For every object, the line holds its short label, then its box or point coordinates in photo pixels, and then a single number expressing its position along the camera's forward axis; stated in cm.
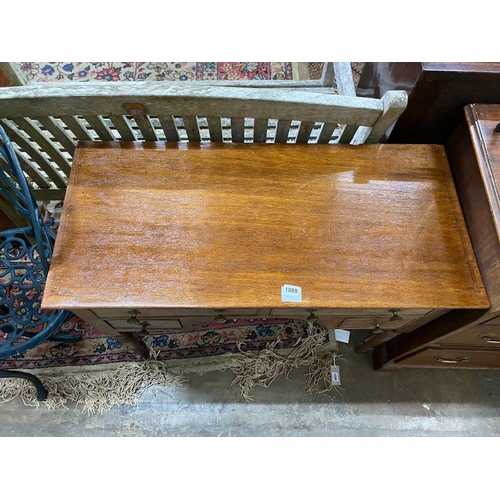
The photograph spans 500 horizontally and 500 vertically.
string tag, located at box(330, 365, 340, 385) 152
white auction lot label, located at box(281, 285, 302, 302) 88
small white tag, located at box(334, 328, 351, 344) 161
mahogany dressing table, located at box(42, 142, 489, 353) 88
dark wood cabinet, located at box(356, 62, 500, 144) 96
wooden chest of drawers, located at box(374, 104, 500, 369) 90
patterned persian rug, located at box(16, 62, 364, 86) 198
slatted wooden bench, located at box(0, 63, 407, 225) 95
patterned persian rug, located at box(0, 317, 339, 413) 147
